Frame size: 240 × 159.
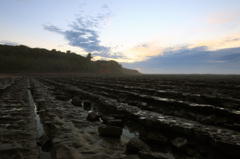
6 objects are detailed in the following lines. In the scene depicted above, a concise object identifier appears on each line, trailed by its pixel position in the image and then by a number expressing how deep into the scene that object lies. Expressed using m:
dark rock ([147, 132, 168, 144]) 2.95
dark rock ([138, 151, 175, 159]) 2.07
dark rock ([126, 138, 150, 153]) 2.46
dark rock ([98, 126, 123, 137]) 3.17
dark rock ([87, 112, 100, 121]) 4.32
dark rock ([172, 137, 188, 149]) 2.63
